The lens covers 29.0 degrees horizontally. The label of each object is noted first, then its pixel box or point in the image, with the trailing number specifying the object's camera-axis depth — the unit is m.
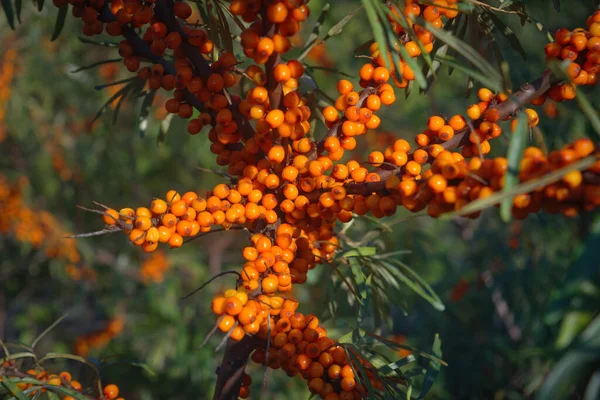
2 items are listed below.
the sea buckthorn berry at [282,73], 0.50
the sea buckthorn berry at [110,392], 0.59
